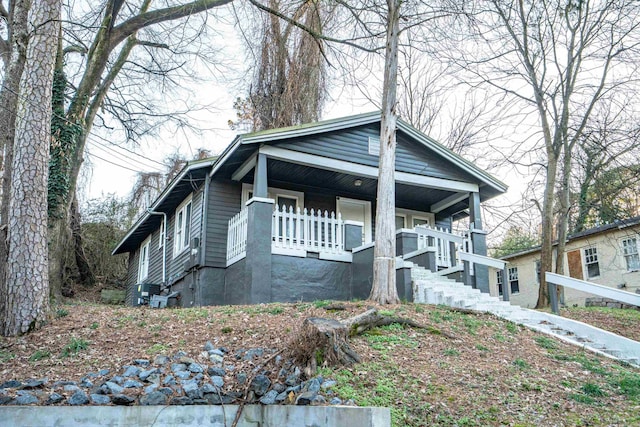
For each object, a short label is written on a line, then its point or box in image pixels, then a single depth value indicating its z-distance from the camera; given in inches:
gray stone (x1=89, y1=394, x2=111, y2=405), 186.2
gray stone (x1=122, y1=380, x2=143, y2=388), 200.3
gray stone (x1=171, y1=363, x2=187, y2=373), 214.4
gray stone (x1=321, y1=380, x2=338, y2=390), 202.1
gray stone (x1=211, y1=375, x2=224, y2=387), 202.8
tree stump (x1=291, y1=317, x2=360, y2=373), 219.5
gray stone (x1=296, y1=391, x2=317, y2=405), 189.2
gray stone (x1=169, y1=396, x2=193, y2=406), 189.9
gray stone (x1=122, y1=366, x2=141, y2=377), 210.1
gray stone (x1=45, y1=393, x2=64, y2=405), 185.6
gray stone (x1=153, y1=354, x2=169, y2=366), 222.2
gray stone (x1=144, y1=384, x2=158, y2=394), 192.4
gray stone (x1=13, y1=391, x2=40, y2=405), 182.5
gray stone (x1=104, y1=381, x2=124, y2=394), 193.5
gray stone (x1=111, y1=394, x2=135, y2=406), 187.2
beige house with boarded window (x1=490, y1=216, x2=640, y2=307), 754.8
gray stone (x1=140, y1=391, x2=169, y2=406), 187.0
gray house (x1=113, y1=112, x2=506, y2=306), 450.0
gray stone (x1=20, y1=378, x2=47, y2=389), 197.4
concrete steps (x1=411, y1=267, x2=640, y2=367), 320.8
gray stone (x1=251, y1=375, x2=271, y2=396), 198.1
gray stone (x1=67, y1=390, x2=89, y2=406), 185.0
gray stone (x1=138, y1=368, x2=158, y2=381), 206.7
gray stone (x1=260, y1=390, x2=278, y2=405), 193.0
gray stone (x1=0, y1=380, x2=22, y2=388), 198.7
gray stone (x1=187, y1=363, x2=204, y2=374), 213.6
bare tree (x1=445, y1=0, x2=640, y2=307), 564.4
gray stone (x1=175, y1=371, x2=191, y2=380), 207.8
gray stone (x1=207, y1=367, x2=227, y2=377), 212.5
